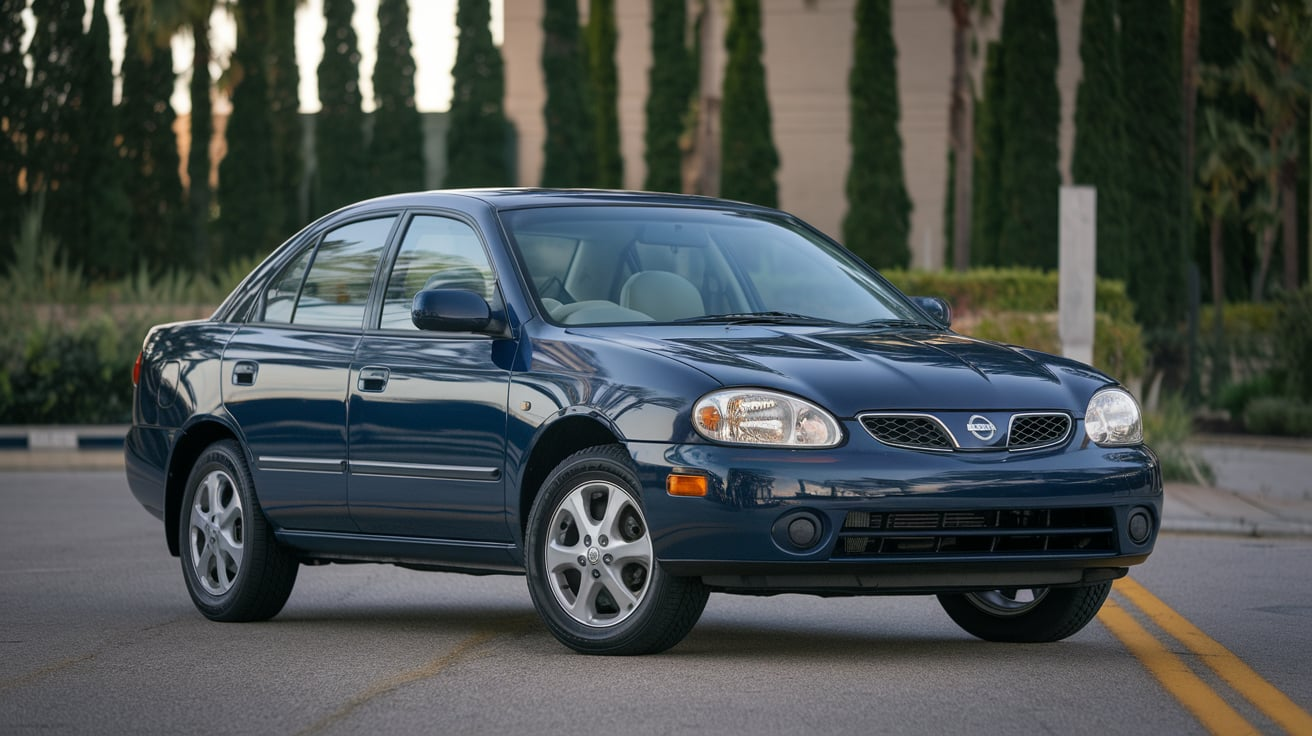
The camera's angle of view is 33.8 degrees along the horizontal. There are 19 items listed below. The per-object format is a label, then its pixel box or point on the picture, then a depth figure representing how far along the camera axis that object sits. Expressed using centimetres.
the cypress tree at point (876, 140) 4656
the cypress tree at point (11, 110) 3944
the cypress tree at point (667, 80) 4975
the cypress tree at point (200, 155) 4912
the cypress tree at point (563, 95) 4984
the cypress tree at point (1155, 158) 4194
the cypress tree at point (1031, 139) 4422
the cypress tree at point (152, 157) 4628
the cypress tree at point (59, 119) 4084
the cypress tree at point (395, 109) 5038
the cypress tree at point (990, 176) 4741
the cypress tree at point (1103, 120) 4197
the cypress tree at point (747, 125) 4803
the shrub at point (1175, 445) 1830
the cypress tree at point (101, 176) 4300
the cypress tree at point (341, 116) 5109
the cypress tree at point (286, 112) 5244
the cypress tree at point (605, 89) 5194
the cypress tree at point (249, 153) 4925
